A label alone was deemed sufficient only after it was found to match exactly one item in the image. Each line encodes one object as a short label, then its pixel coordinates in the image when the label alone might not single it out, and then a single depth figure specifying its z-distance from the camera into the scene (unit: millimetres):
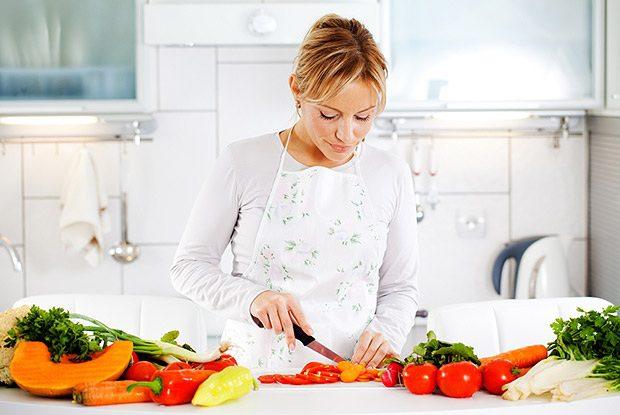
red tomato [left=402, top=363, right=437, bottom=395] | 1697
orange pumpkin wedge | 1652
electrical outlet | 3559
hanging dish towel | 3395
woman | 2230
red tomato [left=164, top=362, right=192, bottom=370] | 1733
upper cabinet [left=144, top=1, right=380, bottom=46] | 3082
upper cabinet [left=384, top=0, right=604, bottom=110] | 3246
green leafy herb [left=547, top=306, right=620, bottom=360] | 1733
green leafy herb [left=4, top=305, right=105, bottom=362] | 1698
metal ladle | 3486
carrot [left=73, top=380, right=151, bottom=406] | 1622
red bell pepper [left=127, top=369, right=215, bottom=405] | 1624
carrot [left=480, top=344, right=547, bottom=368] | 1821
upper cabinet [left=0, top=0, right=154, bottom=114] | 3197
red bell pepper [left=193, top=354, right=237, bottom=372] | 1807
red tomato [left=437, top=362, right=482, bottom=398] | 1669
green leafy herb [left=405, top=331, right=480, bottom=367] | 1740
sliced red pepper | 1843
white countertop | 1597
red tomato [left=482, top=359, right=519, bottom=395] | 1701
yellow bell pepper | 1617
